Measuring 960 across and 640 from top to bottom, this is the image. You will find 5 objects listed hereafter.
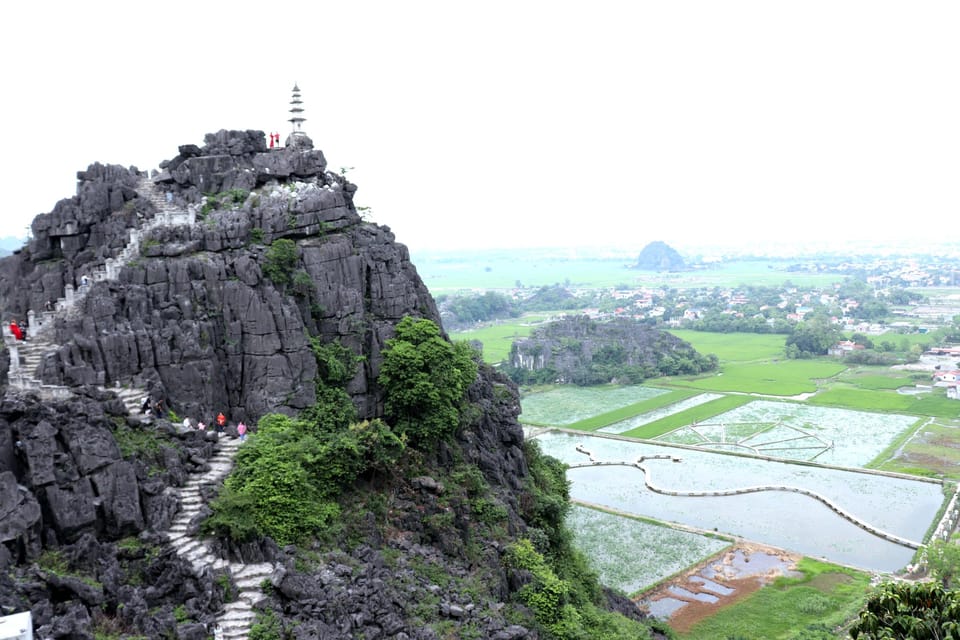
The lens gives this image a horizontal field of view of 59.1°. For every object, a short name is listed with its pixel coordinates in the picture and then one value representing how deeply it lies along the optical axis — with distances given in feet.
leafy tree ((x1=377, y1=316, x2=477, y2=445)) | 105.19
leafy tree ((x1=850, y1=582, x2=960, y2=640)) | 78.02
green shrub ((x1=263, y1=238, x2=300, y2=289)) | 105.19
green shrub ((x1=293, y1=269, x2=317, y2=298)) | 106.01
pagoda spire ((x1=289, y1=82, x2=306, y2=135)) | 132.36
